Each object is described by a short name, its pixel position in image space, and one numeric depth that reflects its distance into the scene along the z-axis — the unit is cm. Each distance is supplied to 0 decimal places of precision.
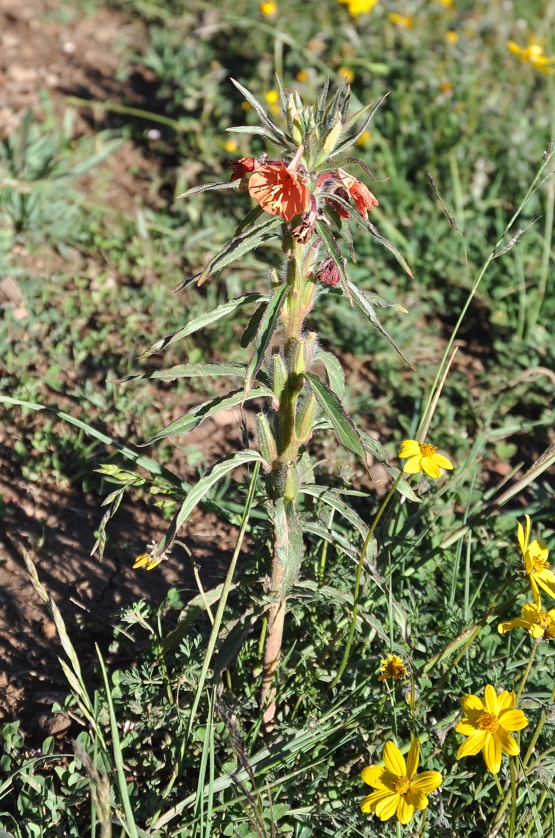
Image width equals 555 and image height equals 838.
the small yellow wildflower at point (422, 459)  111
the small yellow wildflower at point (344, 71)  184
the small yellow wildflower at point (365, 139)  173
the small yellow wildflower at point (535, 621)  107
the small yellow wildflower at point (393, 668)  111
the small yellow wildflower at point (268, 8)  187
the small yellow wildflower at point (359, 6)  184
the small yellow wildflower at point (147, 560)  109
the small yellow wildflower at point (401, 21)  194
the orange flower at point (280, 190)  102
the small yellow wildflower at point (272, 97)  175
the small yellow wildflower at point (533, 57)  171
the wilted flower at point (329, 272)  106
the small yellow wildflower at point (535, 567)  108
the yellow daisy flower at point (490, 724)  104
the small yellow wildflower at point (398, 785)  105
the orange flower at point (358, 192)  104
